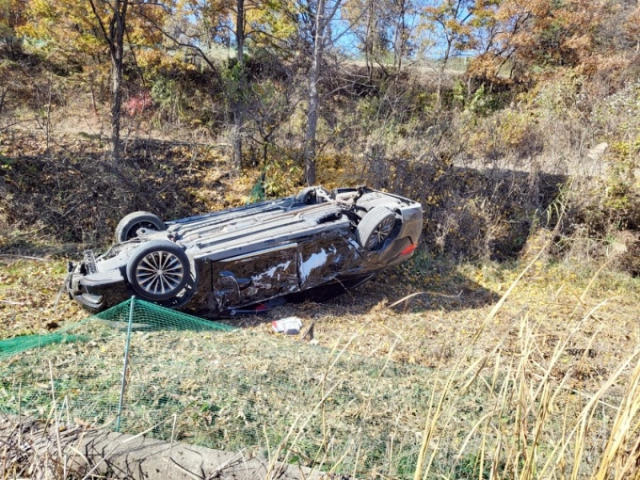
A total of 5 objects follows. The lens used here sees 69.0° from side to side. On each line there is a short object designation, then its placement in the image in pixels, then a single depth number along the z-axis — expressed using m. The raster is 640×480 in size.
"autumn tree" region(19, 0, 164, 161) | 9.73
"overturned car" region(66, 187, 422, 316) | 5.21
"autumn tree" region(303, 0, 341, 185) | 9.52
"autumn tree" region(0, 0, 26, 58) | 13.90
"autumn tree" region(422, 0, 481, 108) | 17.69
